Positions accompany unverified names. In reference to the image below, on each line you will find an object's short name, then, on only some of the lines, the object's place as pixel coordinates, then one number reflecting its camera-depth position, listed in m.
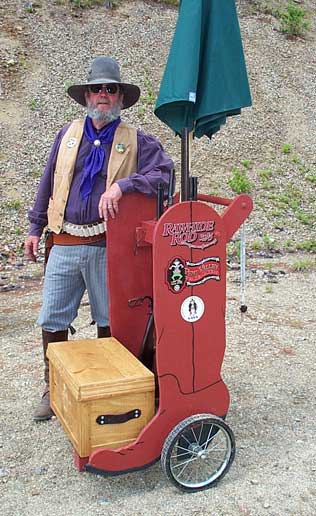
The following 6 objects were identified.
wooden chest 3.36
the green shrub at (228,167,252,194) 12.93
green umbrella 3.44
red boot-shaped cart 3.39
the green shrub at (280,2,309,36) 20.31
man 4.02
